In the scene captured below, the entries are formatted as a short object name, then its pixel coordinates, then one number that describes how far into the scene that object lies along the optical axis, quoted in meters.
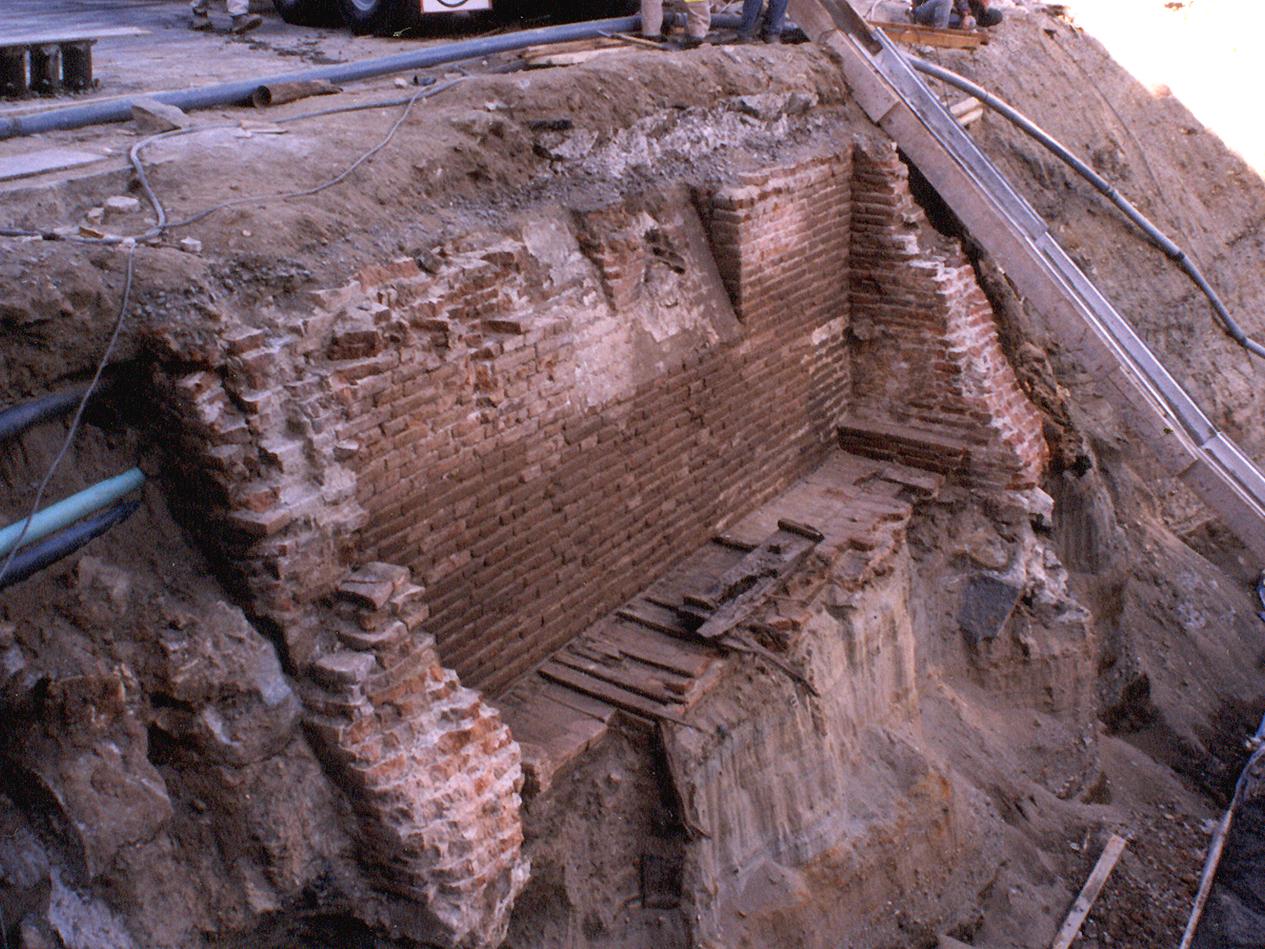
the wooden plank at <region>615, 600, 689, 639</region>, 5.63
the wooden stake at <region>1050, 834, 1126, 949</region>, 6.23
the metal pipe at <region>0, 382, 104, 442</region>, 3.56
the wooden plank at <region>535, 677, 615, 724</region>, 5.05
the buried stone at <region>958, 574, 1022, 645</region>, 7.25
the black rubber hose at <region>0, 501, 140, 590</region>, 3.56
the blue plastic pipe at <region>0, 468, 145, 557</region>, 3.48
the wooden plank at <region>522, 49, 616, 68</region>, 7.01
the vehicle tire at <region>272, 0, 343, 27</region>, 10.64
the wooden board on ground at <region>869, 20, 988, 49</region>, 9.53
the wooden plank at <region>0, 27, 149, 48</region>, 6.48
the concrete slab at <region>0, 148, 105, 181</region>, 4.62
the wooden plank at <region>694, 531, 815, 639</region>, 5.51
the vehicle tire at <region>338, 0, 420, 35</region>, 9.70
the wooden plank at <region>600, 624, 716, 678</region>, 5.34
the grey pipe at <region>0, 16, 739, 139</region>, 5.53
